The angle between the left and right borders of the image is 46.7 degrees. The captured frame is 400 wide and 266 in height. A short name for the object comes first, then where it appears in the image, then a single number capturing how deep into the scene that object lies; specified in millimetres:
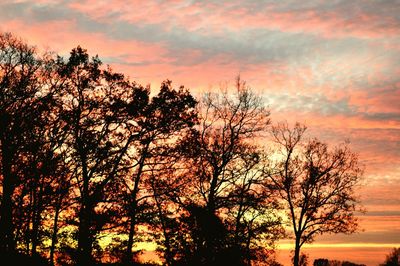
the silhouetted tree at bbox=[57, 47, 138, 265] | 35312
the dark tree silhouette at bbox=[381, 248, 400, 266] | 55969
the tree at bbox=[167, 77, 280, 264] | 40031
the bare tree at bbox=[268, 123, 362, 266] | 52400
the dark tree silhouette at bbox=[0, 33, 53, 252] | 33000
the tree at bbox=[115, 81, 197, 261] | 36531
